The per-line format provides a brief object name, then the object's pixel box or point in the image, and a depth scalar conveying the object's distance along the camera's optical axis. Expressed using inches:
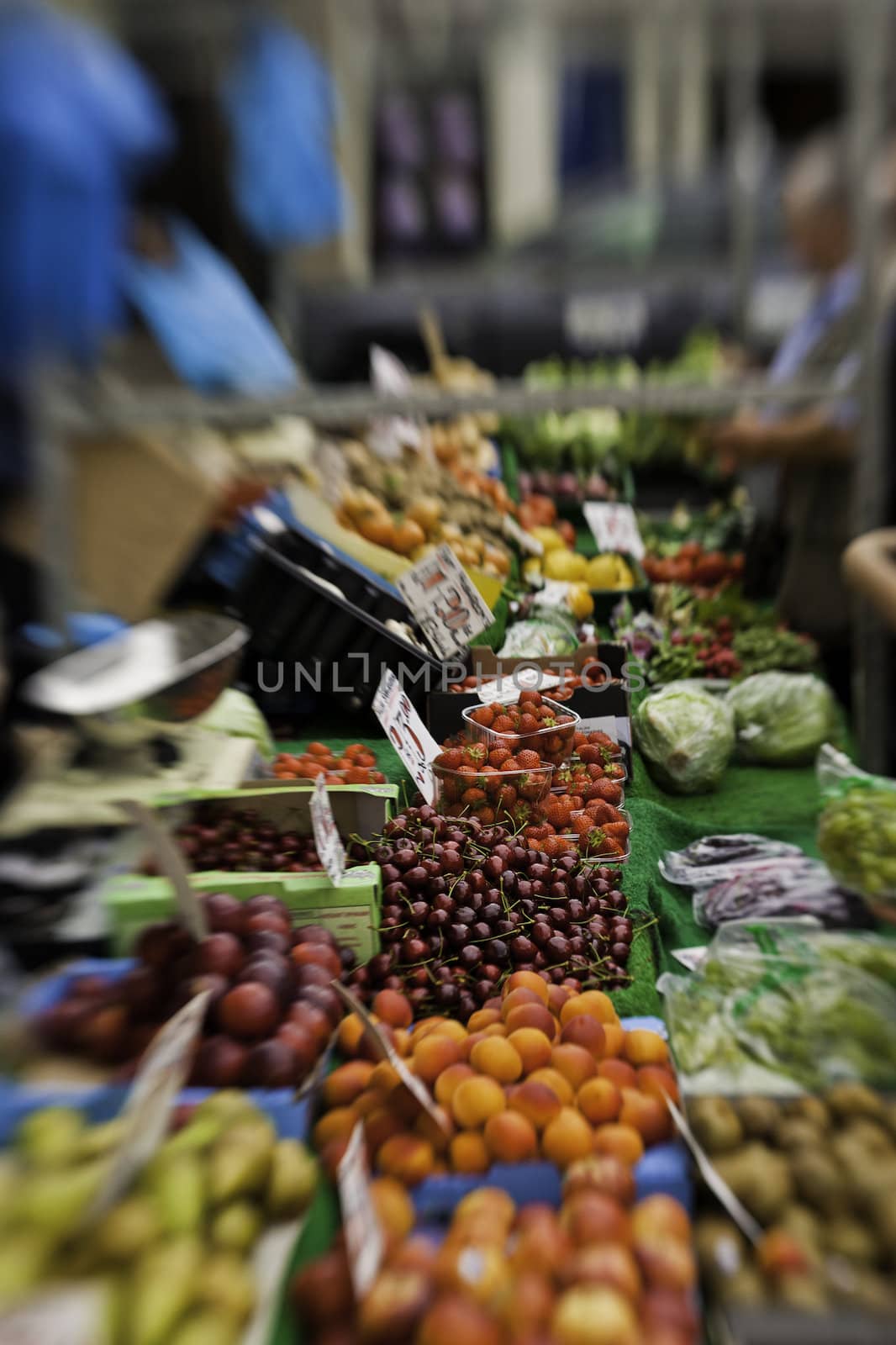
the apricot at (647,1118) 44.7
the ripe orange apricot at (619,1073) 47.6
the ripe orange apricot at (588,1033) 49.2
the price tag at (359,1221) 35.3
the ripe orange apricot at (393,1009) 52.5
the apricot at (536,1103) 44.6
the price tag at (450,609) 70.7
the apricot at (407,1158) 42.4
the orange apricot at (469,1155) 43.1
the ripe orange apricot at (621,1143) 42.6
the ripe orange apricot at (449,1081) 46.2
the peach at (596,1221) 36.9
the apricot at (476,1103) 44.6
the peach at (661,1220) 37.7
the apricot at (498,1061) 47.1
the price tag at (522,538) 80.8
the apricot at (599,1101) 45.1
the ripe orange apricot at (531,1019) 49.9
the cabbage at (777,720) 70.2
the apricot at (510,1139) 43.1
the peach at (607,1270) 34.2
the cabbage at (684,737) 66.7
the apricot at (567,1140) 43.0
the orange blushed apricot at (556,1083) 46.4
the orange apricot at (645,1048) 49.5
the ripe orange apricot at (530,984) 53.7
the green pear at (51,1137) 35.6
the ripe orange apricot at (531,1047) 48.3
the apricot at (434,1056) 47.8
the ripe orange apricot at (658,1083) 47.0
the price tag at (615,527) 80.1
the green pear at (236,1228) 36.4
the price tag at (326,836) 57.3
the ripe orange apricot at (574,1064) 47.4
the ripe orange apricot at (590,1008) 51.6
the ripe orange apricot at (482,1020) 51.8
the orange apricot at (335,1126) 45.1
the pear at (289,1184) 39.6
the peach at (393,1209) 39.3
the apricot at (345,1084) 47.3
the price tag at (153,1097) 33.4
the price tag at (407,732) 64.5
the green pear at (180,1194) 34.9
